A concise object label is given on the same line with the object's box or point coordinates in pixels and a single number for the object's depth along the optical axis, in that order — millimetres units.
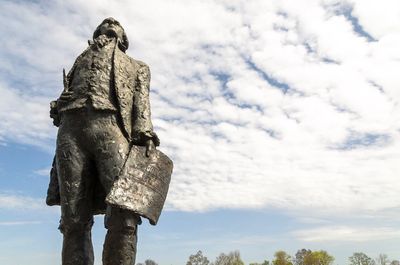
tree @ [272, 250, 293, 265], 100312
